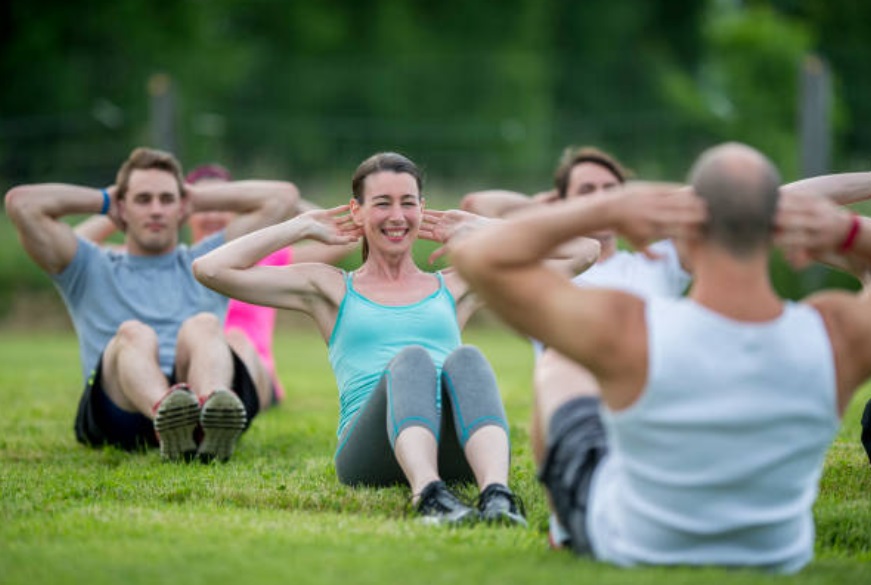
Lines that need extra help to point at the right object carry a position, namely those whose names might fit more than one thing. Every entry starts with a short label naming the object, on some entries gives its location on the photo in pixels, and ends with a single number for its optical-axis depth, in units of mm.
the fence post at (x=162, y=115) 31328
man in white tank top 6039
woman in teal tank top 9047
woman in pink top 16125
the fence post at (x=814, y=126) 30844
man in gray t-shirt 11750
